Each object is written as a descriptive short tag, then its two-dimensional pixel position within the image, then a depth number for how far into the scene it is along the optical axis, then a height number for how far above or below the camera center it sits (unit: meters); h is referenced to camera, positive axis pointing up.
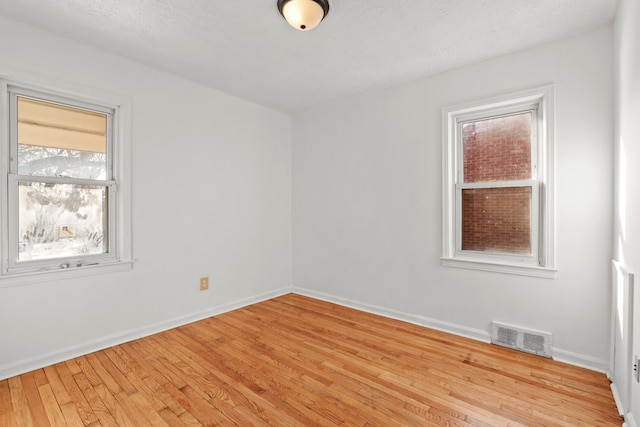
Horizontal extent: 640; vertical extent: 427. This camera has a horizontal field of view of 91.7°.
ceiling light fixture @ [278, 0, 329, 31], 1.95 +1.29
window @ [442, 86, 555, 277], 2.59 +0.25
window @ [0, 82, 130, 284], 2.31 +0.22
